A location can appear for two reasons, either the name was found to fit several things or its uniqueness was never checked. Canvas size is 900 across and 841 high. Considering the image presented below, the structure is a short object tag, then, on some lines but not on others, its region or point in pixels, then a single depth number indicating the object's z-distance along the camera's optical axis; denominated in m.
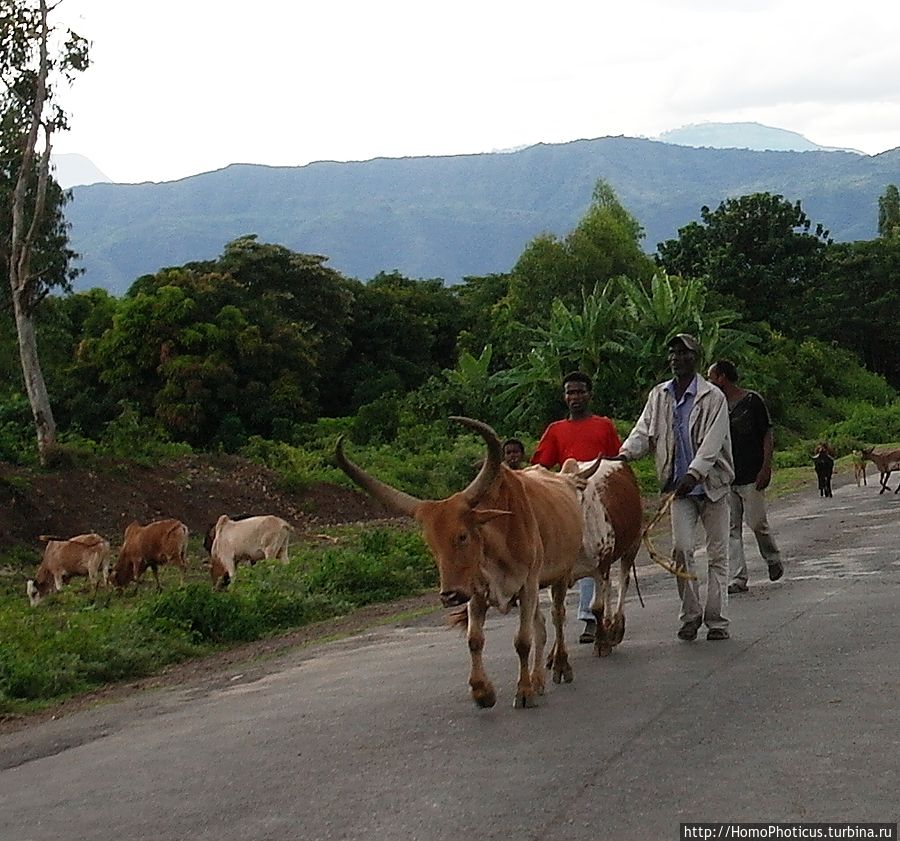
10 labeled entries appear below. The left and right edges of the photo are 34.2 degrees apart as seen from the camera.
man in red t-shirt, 10.27
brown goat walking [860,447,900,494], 27.03
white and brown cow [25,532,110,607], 20.98
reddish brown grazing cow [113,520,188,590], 20.53
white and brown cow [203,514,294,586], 19.75
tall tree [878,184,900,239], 84.31
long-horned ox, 7.84
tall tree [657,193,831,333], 60.78
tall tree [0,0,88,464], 29.73
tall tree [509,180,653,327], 51.91
